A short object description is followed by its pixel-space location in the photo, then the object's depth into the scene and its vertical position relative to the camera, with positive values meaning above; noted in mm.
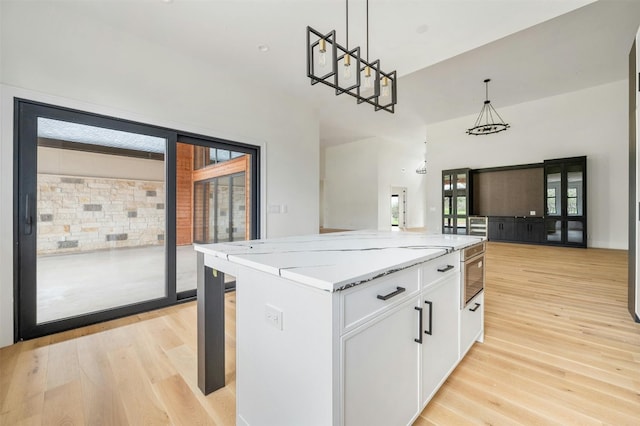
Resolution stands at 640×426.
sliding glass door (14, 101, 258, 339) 2287 -55
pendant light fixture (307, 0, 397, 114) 1787 +1085
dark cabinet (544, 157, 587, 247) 6094 +227
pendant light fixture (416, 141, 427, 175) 12016 +1967
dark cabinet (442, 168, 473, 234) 7926 +317
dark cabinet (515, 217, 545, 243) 6711 -489
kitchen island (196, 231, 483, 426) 898 -493
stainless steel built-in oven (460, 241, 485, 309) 1731 -429
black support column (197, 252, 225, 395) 1542 -693
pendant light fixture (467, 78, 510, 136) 7062 +2668
